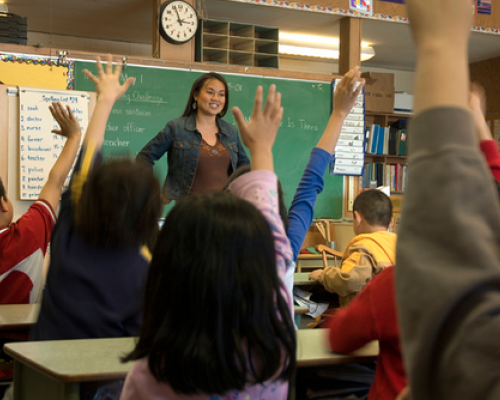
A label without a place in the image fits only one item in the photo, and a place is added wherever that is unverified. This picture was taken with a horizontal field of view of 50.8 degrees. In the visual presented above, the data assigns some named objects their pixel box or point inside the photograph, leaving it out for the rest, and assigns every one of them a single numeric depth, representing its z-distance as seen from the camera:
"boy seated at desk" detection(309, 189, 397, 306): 2.51
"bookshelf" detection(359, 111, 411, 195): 6.64
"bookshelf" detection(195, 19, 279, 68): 5.41
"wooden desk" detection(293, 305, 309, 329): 2.17
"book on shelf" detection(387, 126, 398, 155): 6.80
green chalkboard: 4.91
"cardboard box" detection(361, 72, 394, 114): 6.65
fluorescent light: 6.74
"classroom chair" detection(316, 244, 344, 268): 3.56
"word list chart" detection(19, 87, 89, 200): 4.43
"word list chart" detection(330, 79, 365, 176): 5.84
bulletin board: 4.47
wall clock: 5.00
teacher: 3.16
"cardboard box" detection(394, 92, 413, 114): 6.98
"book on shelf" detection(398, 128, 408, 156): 6.84
